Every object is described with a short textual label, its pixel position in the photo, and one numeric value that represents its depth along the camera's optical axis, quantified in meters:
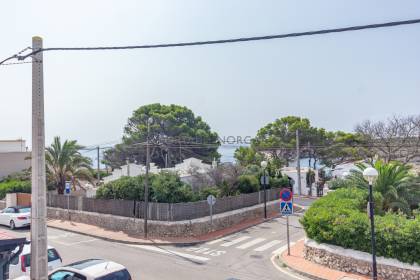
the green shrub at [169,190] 21.31
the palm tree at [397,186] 16.78
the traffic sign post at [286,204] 16.03
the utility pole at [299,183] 38.84
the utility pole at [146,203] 20.14
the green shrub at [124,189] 22.45
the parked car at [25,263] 11.15
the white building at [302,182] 42.12
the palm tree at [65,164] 28.56
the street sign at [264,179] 25.70
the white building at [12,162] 40.97
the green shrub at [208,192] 23.54
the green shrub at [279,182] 31.53
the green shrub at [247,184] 27.62
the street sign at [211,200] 20.53
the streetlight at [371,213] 11.33
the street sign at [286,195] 16.03
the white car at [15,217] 22.95
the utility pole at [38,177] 7.07
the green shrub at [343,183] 18.86
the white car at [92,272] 9.03
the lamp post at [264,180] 25.32
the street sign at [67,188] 25.45
